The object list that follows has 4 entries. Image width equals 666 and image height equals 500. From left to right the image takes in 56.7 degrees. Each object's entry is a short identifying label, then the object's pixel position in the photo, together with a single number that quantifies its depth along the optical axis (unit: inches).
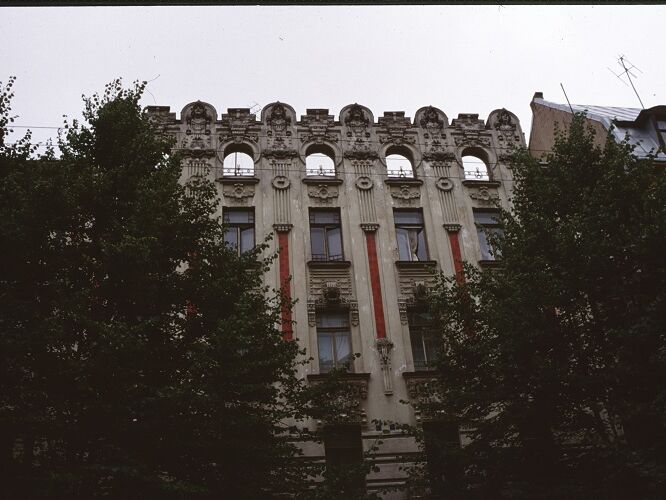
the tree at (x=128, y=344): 361.4
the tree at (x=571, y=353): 413.7
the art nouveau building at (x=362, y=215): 621.6
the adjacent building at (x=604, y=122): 856.9
